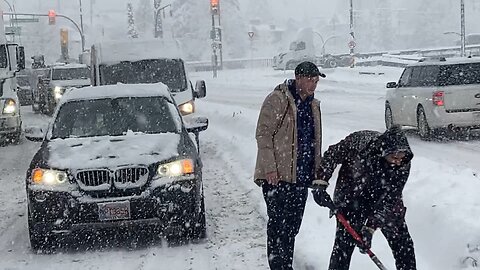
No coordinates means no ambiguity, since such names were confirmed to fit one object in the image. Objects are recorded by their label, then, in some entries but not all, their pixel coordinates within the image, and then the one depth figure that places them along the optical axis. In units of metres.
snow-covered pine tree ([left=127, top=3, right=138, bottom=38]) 73.75
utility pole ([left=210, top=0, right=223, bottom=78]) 38.03
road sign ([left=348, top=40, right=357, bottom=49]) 51.72
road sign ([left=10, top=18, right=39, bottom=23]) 64.94
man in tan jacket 5.39
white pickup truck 17.50
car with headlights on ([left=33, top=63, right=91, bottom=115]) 27.55
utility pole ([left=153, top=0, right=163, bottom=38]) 48.28
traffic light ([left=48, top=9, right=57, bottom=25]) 52.76
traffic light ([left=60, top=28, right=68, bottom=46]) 52.44
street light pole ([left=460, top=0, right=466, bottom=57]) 40.39
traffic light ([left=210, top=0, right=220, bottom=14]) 37.97
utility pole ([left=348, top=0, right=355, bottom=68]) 51.44
